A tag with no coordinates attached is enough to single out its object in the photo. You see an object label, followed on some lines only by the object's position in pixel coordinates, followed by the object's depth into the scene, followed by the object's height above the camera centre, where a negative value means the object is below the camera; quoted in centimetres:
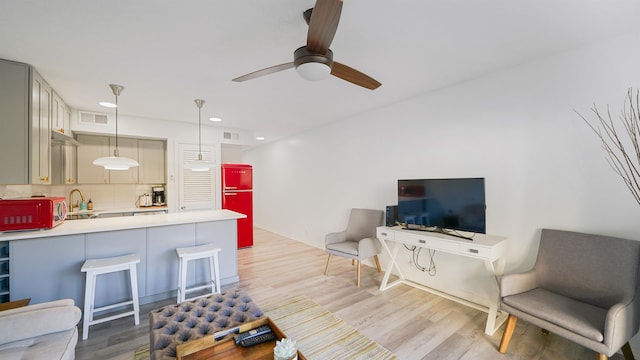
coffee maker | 480 -24
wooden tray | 139 -98
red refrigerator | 511 -23
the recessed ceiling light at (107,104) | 349 +116
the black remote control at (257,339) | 148 -96
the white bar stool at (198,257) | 272 -90
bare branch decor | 193 +35
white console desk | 230 -68
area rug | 197 -136
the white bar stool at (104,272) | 223 -88
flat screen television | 248 -25
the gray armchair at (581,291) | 161 -88
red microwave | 222 -27
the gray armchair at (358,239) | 336 -86
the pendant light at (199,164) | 329 +26
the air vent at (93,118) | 386 +106
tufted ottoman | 151 -96
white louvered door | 465 +0
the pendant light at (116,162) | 253 +23
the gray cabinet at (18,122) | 228 +59
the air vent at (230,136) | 511 +100
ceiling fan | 128 +88
